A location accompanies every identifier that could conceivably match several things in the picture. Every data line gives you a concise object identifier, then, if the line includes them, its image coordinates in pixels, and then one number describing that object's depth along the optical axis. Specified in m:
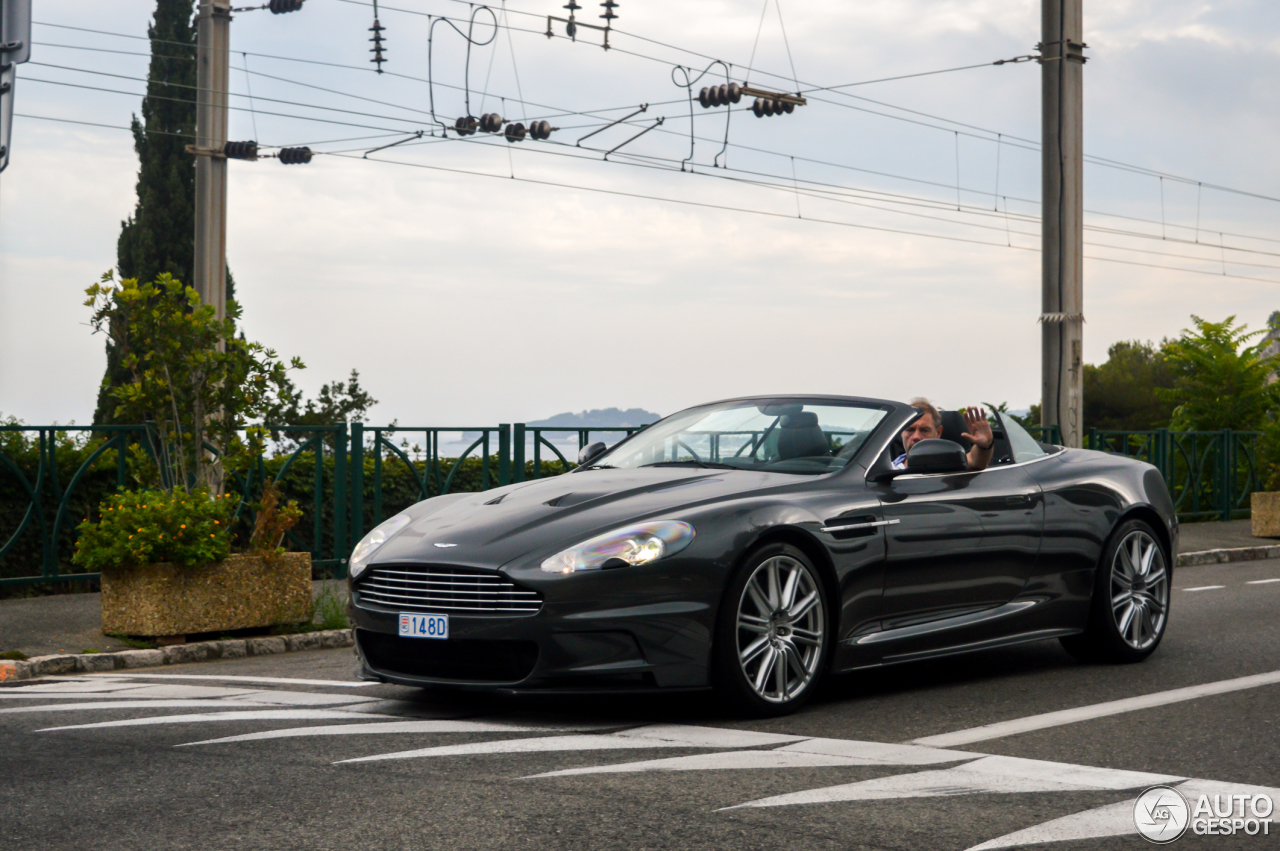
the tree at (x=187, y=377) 10.47
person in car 7.77
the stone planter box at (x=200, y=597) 9.80
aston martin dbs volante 6.10
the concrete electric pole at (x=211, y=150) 19.70
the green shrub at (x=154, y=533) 9.74
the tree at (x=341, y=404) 40.16
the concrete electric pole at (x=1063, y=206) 18.16
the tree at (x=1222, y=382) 24.89
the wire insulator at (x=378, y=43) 21.59
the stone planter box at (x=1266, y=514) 20.08
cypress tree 38.00
